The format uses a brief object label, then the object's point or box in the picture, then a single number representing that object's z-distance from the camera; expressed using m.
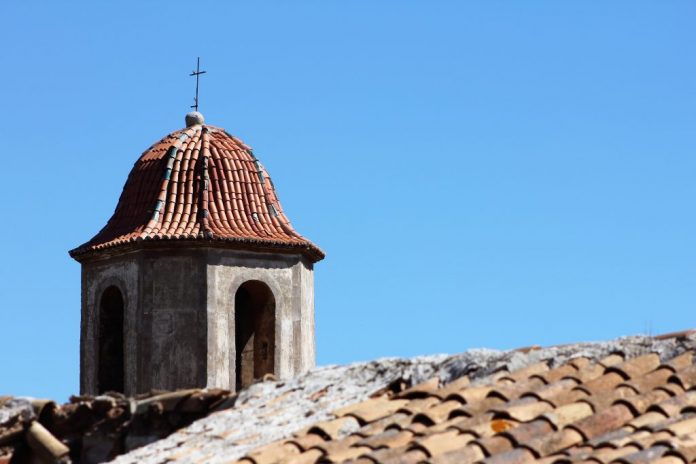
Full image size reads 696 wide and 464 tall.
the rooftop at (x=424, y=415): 13.89
